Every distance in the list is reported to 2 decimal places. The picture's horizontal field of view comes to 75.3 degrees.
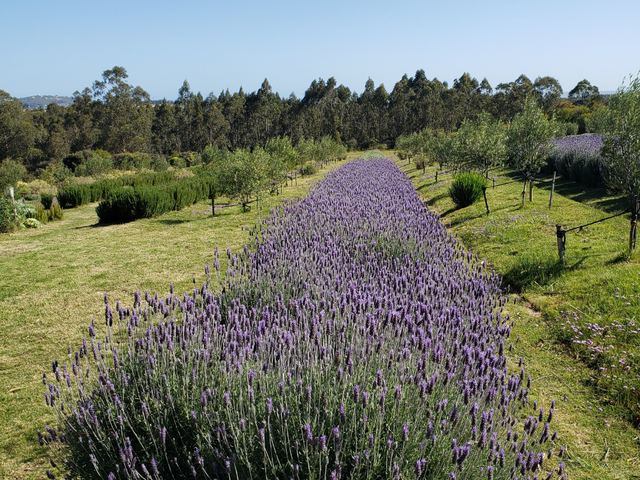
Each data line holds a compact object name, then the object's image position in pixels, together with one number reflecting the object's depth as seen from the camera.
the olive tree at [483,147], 15.85
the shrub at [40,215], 14.27
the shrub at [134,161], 34.88
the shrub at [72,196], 18.25
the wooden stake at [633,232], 7.01
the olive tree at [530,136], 12.52
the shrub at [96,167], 29.34
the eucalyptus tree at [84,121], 57.56
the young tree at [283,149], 23.09
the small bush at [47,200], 17.07
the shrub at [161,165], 33.53
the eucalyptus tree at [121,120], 55.53
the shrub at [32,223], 13.55
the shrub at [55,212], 15.07
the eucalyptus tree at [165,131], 62.28
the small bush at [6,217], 12.44
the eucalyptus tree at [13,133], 46.16
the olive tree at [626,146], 7.01
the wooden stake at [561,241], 6.88
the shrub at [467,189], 13.27
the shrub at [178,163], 37.21
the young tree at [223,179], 14.22
